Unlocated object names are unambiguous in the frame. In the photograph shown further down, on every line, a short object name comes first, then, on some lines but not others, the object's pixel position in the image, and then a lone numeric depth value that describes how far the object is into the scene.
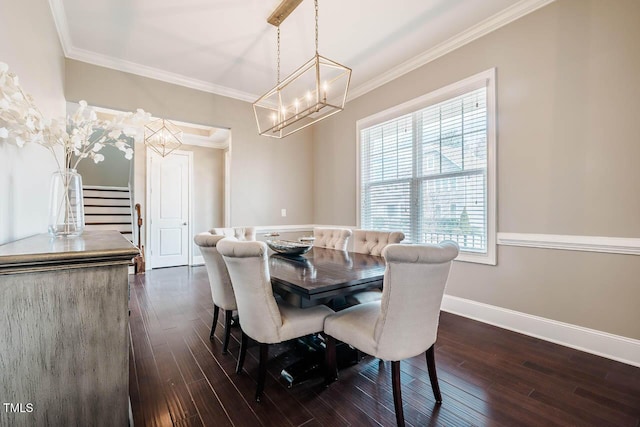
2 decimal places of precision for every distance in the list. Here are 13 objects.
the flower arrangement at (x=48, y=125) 1.20
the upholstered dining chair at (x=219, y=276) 2.10
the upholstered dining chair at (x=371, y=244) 2.28
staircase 5.57
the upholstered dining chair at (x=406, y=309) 1.33
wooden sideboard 0.90
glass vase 1.62
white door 5.41
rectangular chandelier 2.06
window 2.82
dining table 1.62
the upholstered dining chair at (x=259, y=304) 1.58
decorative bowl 2.41
